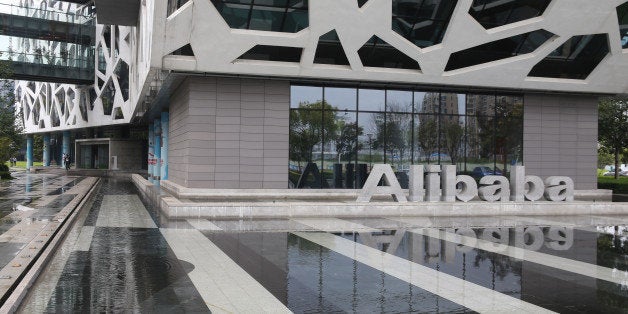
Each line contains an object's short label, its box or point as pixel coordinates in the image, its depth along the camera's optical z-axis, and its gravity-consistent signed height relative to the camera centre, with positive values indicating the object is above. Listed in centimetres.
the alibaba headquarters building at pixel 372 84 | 2277 +375
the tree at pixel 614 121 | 3738 +308
